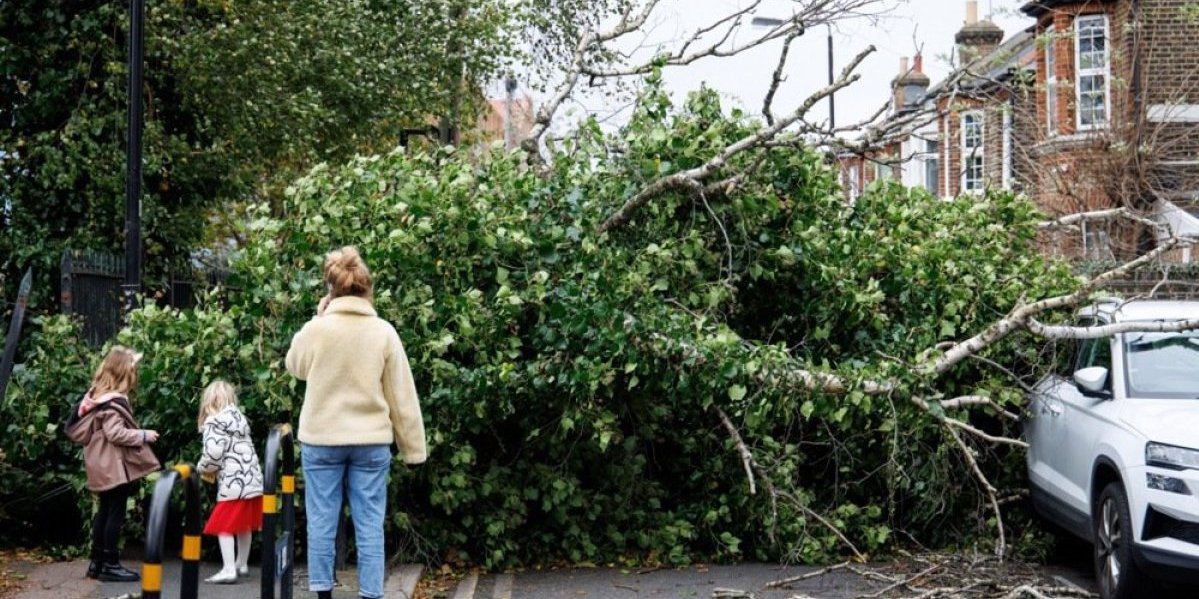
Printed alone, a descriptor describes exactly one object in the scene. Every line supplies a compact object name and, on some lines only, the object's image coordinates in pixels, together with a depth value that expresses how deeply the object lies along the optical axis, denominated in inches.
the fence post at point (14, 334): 337.1
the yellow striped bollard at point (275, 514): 243.9
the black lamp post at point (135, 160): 461.7
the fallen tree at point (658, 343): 350.6
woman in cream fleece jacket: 258.8
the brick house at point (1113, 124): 914.7
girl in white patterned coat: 325.1
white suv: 278.2
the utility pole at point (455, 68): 859.4
